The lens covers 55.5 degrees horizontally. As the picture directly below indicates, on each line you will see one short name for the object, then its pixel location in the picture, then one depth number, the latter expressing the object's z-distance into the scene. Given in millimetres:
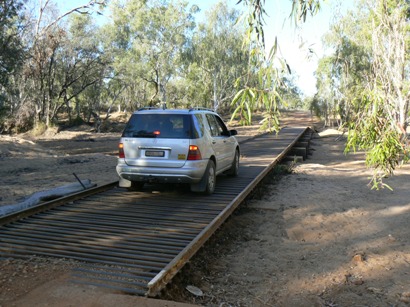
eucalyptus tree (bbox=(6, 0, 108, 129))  34000
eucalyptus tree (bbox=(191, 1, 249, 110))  47094
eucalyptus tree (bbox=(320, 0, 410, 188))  4672
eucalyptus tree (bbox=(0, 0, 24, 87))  20109
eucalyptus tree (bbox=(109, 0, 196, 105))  44781
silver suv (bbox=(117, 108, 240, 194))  7664
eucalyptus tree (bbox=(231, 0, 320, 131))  3414
